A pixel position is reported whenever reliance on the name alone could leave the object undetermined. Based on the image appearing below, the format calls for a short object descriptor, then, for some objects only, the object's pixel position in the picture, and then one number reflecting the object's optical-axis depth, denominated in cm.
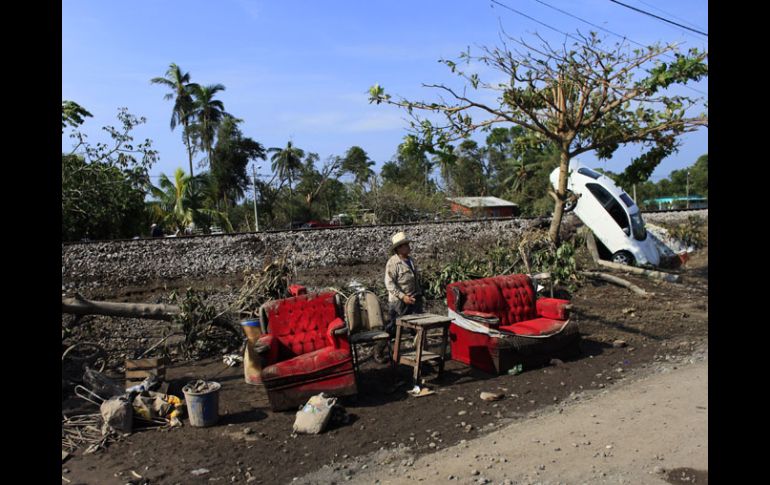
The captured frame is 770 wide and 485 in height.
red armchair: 619
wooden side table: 688
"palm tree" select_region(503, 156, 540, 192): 4334
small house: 2600
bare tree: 1120
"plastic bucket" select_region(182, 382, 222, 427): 579
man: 771
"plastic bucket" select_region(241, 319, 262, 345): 754
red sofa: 740
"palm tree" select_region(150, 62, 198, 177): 4022
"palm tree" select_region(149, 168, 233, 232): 2661
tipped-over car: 1747
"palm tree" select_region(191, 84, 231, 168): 3922
